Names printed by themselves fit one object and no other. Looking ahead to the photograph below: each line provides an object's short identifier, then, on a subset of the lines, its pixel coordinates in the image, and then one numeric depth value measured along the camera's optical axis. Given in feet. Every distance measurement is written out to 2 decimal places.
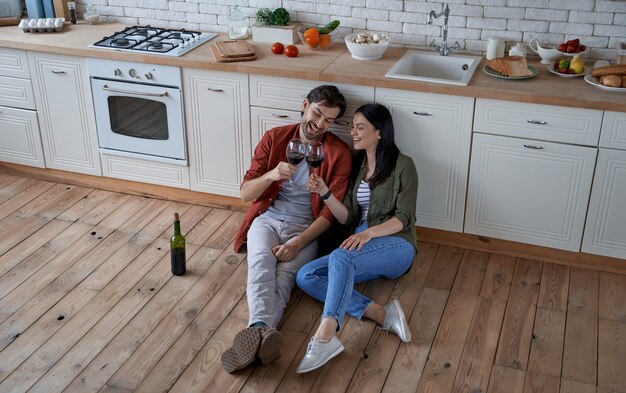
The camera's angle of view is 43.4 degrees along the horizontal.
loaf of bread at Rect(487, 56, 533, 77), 12.69
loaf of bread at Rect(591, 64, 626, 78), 12.22
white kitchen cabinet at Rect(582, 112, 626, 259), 11.93
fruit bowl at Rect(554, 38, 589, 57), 13.20
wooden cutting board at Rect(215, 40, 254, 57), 13.67
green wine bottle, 12.53
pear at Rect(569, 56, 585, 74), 12.72
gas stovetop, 14.25
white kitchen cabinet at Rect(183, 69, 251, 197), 13.84
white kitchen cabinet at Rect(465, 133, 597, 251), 12.36
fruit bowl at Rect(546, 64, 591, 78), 12.76
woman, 11.28
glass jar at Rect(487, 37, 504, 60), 13.52
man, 11.78
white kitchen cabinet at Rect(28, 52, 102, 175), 14.87
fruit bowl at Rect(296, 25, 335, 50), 14.28
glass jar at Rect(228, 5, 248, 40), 15.10
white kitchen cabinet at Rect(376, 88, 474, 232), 12.66
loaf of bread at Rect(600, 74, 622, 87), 12.09
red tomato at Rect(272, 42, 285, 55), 14.01
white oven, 14.19
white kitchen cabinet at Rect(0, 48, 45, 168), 15.21
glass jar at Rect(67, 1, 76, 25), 16.06
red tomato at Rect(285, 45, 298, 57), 13.80
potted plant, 14.61
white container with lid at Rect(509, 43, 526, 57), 13.43
